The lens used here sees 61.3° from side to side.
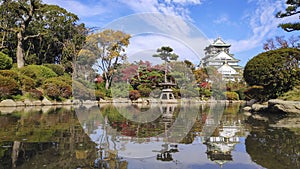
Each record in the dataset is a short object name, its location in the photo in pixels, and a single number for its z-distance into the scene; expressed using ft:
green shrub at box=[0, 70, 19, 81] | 41.65
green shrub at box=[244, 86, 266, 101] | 38.88
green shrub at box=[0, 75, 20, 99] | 38.96
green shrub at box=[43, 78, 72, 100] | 48.75
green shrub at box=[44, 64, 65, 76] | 63.46
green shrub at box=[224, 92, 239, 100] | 81.00
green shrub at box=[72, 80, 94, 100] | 58.40
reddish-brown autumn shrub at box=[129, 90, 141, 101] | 66.54
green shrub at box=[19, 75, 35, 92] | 44.82
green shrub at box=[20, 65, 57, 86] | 50.02
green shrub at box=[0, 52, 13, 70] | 48.07
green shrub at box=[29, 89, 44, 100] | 44.90
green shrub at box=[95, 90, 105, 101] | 63.22
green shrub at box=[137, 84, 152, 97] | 69.77
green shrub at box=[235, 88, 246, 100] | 82.08
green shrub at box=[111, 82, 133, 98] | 64.60
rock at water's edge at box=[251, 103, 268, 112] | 36.14
